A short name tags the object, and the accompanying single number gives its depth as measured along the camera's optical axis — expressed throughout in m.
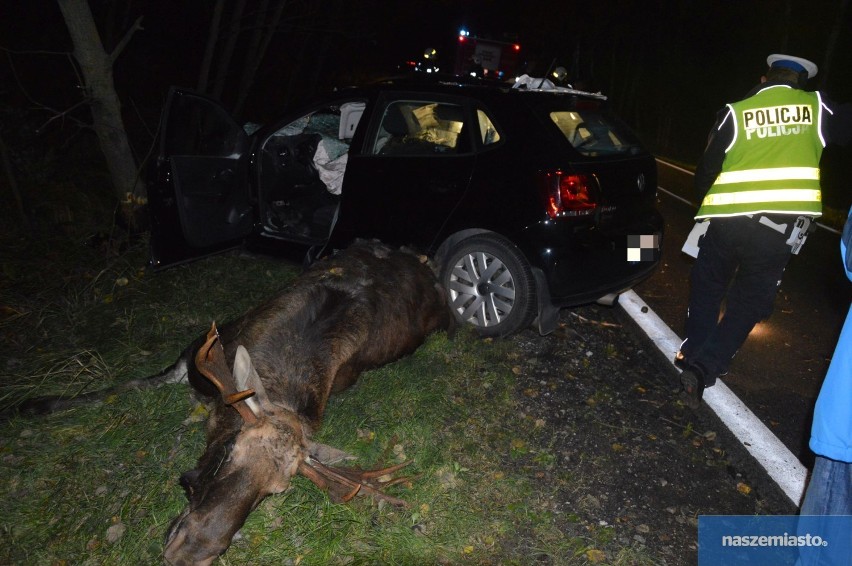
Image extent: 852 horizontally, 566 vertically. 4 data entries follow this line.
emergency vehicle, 20.98
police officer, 3.62
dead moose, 2.34
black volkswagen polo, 4.22
